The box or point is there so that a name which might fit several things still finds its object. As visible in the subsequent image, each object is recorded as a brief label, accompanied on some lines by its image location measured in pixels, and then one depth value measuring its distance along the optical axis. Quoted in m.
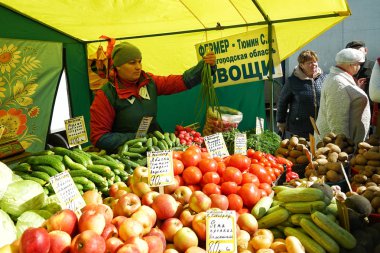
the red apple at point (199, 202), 2.04
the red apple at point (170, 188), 2.32
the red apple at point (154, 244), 1.70
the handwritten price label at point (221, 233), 1.66
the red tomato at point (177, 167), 2.47
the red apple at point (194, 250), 1.70
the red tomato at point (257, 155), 3.20
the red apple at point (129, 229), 1.71
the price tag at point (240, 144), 3.32
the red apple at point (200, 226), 1.87
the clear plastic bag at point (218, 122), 4.54
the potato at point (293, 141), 4.08
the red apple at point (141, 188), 2.25
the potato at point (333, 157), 3.71
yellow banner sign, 4.40
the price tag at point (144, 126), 3.93
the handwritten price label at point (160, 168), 2.23
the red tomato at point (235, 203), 2.23
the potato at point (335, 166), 3.43
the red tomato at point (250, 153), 3.30
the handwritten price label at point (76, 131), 3.39
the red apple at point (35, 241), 1.52
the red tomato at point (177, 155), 2.63
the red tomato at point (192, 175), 2.43
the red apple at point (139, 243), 1.60
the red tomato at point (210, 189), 2.30
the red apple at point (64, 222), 1.71
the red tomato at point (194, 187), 2.39
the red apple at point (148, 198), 2.11
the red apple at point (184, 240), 1.80
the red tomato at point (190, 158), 2.55
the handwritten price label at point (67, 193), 1.98
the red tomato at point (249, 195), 2.28
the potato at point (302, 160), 3.90
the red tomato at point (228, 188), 2.34
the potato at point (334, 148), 3.90
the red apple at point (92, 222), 1.69
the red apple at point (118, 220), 1.83
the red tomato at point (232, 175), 2.42
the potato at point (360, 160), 3.59
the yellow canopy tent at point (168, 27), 4.37
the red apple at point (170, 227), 1.91
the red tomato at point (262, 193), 2.36
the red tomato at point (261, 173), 2.65
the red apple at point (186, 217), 1.98
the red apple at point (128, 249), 1.53
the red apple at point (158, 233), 1.82
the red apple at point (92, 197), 2.27
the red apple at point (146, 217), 1.85
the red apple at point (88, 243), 1.52
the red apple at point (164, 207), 1.99
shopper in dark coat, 5.08
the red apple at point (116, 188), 2.47
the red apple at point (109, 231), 1.72
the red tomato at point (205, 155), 2.66
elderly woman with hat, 4.35
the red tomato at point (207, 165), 2.48
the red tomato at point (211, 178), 2.39
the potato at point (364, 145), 3.74
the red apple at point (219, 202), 2.14
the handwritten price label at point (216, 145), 3.01
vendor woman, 3.92
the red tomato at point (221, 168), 2.53
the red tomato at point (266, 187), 2.47
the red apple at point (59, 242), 1.58
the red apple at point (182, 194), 2.21
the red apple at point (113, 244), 1.62
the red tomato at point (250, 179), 2.47
